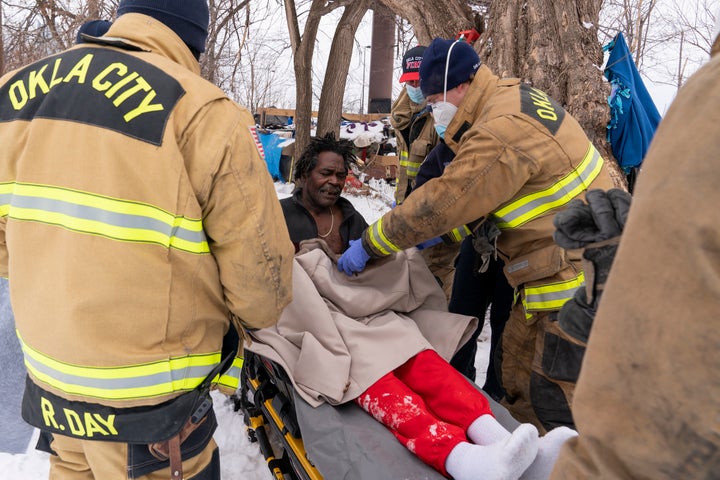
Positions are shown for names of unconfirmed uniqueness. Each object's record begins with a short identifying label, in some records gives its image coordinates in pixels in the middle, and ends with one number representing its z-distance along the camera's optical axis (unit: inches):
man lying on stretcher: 62.9
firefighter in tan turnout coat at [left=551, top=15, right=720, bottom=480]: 20.3
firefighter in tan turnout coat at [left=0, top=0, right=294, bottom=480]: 46.7
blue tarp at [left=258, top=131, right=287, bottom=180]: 373.7
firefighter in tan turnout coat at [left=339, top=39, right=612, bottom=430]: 72.4
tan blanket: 78.4
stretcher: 64.2
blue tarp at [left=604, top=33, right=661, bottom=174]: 120.0
